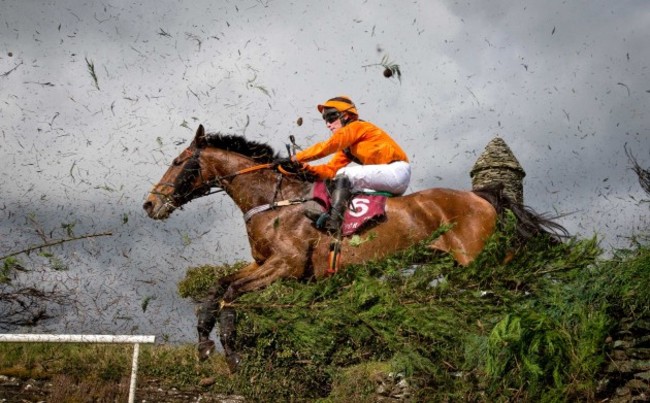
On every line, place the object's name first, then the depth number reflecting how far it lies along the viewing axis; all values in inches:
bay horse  304.3
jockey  315.3
